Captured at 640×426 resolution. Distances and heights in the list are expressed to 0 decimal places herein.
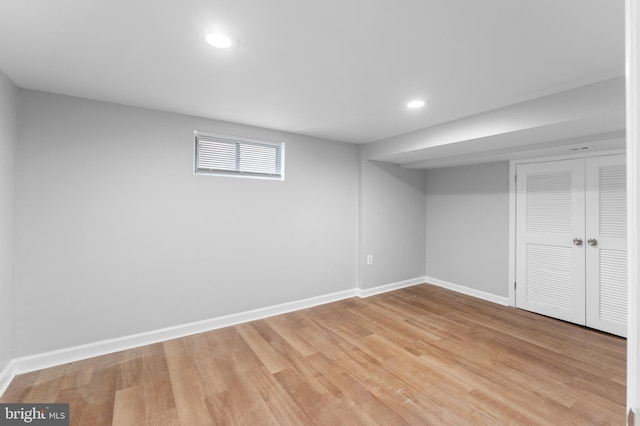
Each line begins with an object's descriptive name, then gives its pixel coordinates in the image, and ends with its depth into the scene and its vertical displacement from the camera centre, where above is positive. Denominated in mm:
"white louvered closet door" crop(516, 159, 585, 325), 3156 -269
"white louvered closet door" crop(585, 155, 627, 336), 2875 -279
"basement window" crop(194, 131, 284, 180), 3004 +650
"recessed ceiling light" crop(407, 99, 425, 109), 2453 +1000
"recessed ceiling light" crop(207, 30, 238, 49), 1532 +979
